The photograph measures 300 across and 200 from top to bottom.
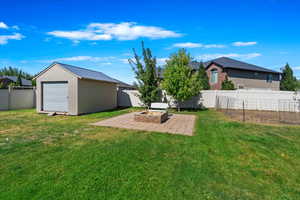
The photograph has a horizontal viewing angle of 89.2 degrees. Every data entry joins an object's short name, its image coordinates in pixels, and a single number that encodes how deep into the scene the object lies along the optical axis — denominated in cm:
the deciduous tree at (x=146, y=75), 1355
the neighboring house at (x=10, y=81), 3228
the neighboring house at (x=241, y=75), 2169
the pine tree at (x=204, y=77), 2158
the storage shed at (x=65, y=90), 1100
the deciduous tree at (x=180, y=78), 1335
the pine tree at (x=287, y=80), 2585
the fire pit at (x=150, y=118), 839
